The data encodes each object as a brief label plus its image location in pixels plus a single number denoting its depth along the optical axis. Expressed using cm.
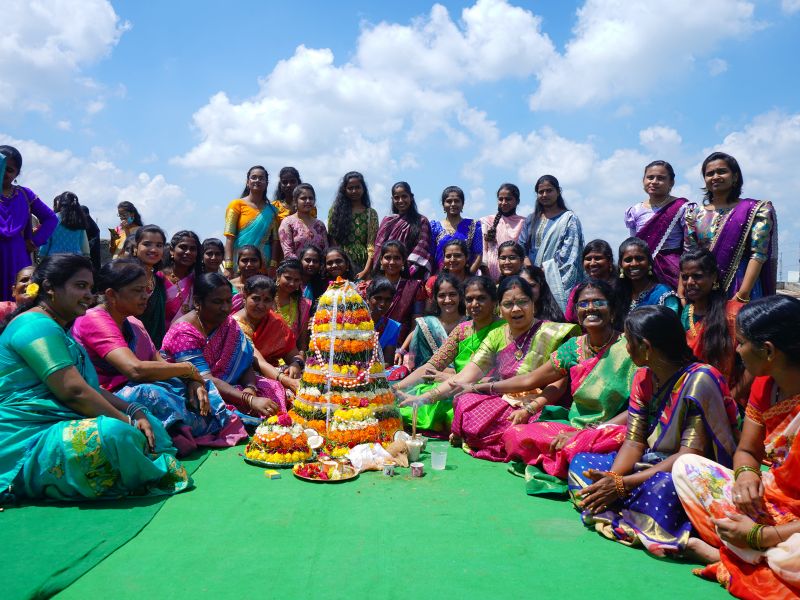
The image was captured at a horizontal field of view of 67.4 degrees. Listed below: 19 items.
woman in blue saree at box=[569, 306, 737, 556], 345
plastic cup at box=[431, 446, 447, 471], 504
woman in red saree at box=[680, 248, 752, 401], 506
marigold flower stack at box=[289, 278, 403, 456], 538
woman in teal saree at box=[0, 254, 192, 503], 389
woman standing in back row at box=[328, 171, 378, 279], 859
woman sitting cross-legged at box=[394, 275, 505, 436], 629
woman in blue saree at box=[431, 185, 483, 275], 862
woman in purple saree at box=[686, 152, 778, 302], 589
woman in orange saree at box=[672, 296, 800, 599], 282
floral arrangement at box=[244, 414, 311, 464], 507
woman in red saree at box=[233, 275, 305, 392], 666
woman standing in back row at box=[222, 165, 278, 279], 849
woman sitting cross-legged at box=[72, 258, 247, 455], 486
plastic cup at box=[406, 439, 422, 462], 516
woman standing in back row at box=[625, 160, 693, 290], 656
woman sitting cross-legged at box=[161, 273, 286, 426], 599
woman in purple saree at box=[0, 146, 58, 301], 647
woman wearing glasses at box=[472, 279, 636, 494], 439
